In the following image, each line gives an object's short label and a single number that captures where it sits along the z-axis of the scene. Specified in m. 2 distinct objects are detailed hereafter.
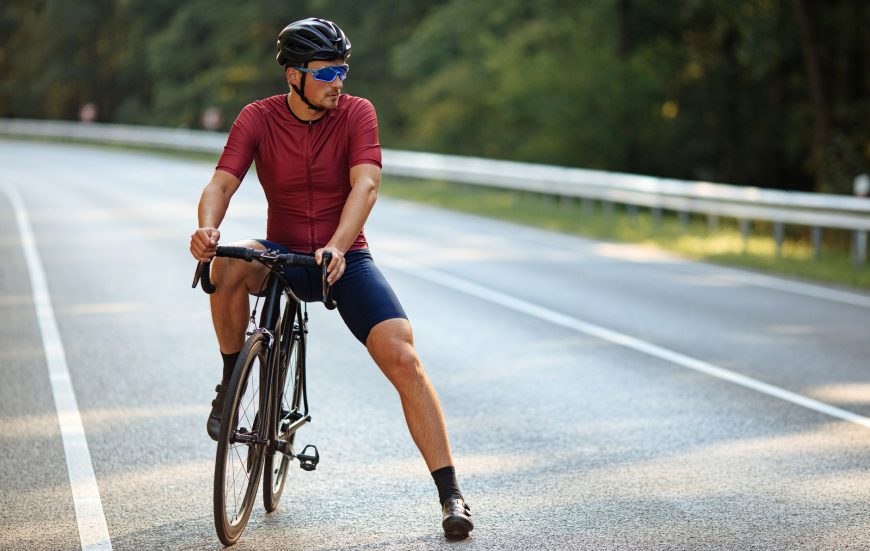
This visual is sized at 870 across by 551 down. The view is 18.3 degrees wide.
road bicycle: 10.17
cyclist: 10.64
